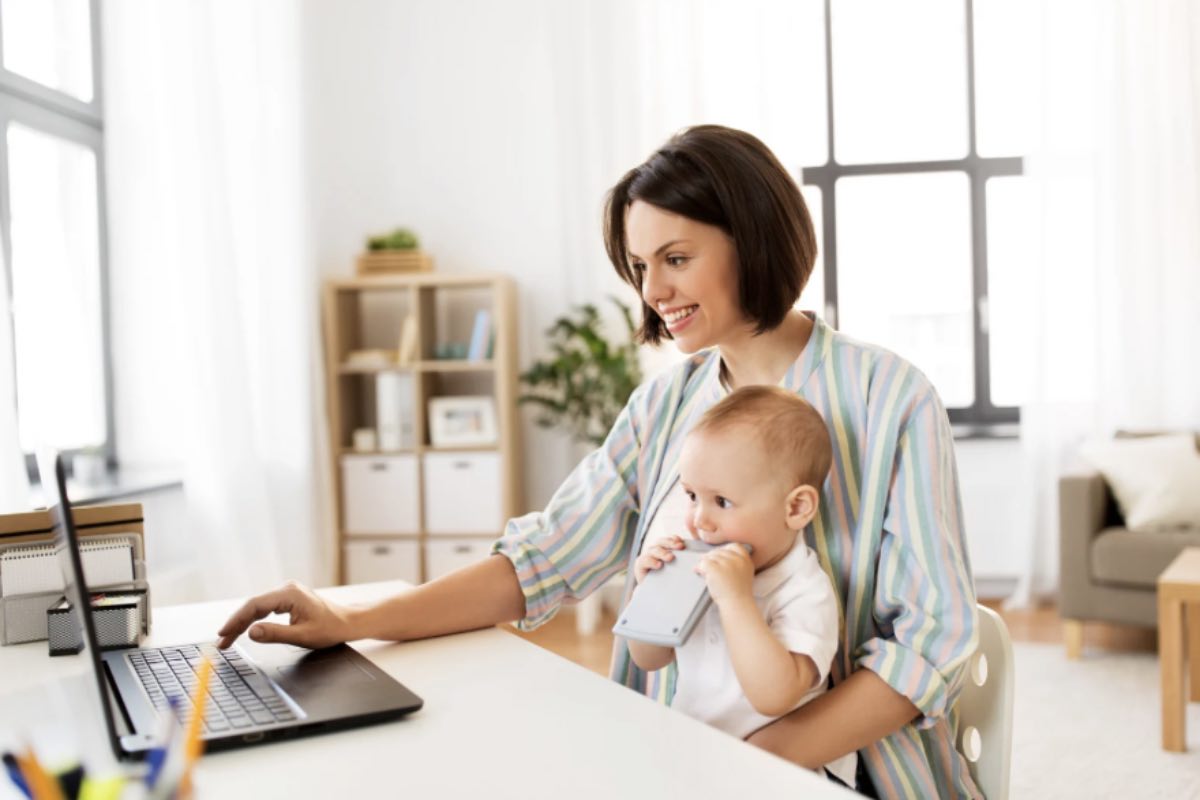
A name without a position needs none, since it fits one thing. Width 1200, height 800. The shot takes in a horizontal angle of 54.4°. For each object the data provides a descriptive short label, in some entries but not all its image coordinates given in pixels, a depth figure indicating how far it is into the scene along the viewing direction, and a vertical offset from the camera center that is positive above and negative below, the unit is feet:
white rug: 9.52 -3.59
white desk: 3.00 -1.08
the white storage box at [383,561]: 15.76 -2.59
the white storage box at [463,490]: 15.62 -1.65
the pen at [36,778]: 1.66 -0.57
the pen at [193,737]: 1.77 -0.55
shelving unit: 15.65 -1.45
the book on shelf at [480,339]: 15.74 +0.37
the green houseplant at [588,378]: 15.23 -0.20
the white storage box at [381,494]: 15.73 -1.68
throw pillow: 13.64 -1.60
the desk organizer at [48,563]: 4.87 -0.79
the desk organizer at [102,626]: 4.63 -0.98
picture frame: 15.80 -0.75
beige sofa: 13.23 -2.49
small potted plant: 16.12 +1.56
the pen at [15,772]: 1.99 -0.71
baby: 3.97 -0.68
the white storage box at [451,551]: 15.67 -2.47
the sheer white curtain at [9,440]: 9.09 -0.46
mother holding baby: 4.15 -0.57
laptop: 3.12 -1.03
